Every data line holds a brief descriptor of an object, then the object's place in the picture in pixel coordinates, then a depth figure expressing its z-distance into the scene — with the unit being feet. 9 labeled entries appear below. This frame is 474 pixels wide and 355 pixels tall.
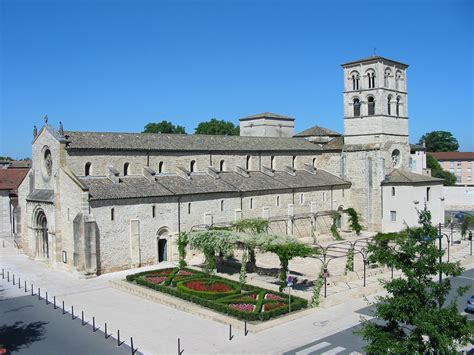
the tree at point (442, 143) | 439.22
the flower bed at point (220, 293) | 85.25
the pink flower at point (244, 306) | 85.98
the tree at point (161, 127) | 312.50
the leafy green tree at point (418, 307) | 47.78
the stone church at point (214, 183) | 121.70
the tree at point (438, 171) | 317.81
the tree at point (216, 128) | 330.54
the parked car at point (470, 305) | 85.47
